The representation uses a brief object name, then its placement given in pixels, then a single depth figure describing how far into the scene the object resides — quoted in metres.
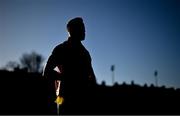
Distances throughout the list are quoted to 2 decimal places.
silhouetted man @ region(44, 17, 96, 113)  3.75
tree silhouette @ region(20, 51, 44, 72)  67.62
